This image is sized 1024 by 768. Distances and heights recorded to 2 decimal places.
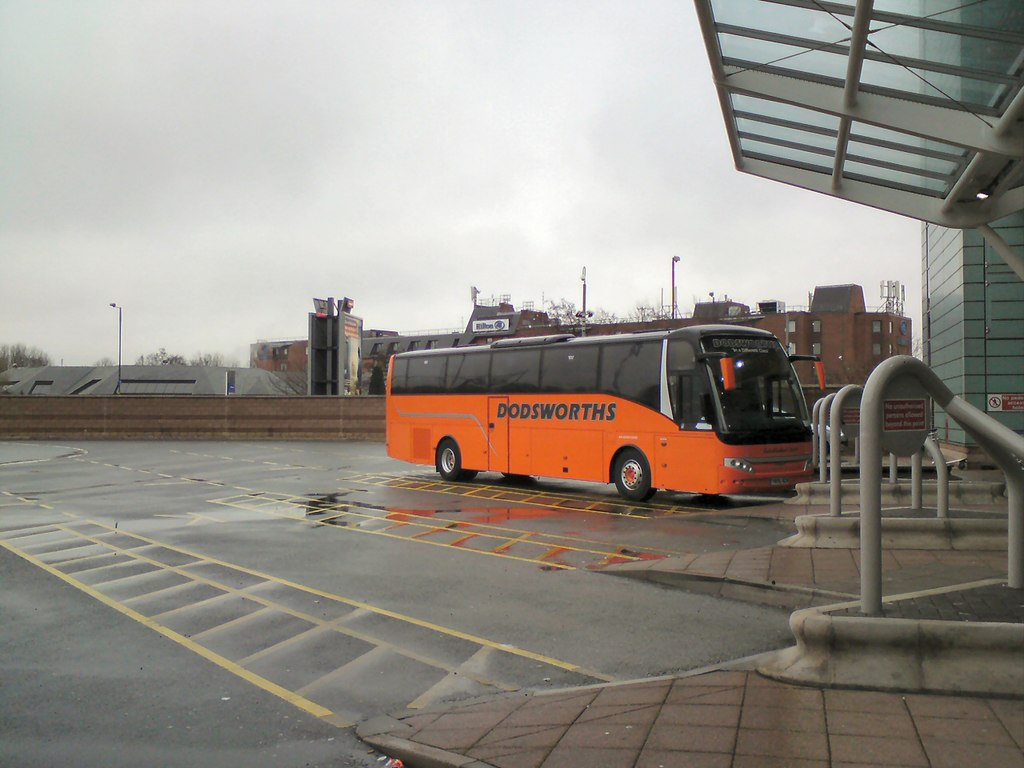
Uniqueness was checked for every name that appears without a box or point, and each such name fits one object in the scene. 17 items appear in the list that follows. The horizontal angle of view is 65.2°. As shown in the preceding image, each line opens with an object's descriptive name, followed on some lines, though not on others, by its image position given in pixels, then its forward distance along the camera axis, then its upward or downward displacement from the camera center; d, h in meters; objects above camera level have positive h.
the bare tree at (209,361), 142.88 +6.74
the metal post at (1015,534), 5.36 -0.91
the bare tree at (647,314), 72.88 +8.17
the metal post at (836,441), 9.34 -0.47
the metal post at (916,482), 9.07 -0.95
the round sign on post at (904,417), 5.14 -0.10
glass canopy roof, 8.11 +3.63
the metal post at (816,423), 14.39 -0.43
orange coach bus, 14.55 -0.23
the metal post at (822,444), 13.44 -0.72
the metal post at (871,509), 4.97 -0.68
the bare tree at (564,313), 70.56 +8.50
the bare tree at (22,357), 116.50 +6.16
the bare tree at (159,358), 135.62 +6.69
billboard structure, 41.06 +2.79
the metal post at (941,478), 8.55 -0.82
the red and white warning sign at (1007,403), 21.11 -0.01
